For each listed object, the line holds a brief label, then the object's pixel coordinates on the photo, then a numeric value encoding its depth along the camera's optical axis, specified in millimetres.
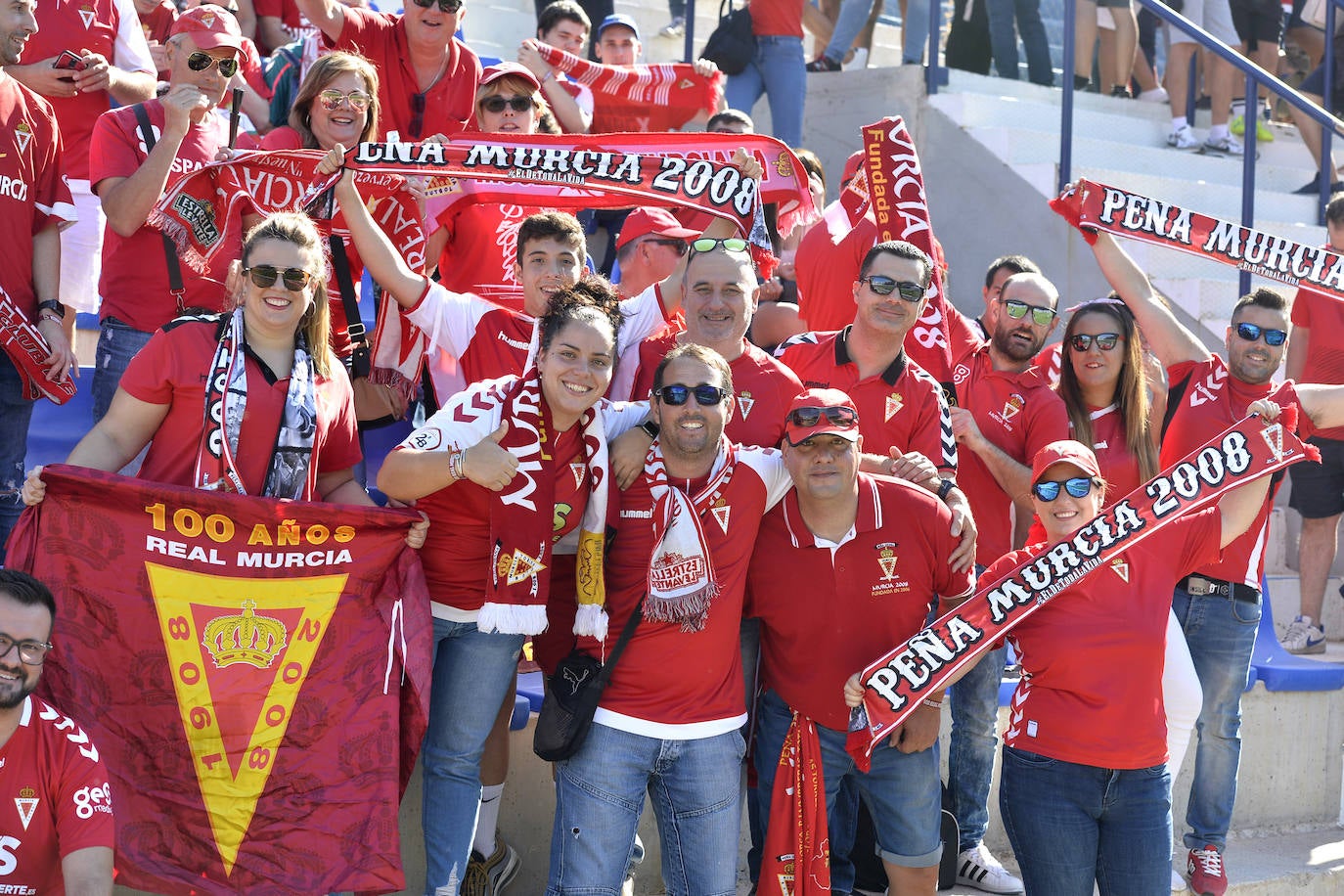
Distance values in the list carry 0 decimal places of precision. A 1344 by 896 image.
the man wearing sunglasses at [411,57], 12719
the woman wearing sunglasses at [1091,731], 8969
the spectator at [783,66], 18562
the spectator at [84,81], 11648
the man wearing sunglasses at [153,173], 10352
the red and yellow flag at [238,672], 8586
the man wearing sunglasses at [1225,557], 11375
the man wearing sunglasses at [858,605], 9125
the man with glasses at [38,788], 7453
